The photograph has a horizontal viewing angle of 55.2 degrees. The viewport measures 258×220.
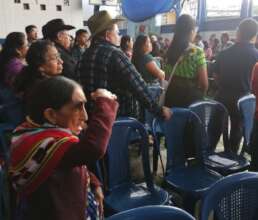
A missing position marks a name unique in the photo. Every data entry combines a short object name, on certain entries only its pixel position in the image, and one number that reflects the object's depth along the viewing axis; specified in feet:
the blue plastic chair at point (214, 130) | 5.60
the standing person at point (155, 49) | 14.09
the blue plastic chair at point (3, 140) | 5.11
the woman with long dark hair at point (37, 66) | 4.23
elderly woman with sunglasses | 2.29
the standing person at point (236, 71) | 6.37
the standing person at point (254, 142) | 5.09
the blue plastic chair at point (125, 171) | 4.44
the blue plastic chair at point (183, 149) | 4.99
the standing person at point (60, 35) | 6.70
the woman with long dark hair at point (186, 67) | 6.06
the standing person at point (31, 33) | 11.33
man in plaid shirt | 4.78
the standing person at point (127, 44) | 9.88
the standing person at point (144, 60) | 7.96
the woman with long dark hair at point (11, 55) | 6.34
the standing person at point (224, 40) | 19.27
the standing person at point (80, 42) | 10.07
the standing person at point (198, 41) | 17.89
